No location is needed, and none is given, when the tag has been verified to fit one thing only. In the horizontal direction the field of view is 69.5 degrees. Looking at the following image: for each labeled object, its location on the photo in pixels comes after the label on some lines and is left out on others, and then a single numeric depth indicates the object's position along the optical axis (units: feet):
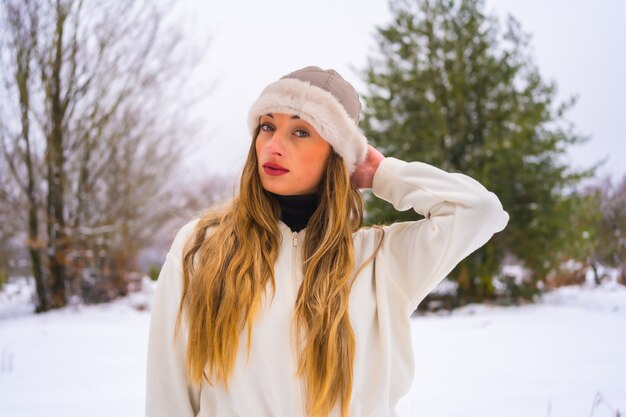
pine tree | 26.35
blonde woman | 4.78
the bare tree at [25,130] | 21.42
